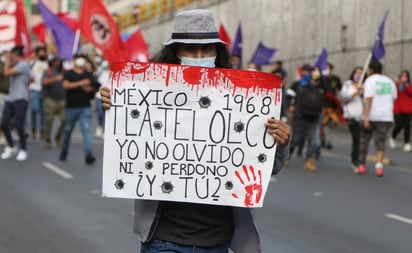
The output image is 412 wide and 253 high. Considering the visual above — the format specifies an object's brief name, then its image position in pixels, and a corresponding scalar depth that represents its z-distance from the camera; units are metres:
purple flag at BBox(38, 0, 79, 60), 23.12
